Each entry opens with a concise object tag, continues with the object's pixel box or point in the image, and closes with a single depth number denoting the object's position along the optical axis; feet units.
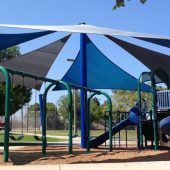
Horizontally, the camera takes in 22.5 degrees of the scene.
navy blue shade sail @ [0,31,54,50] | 41.73
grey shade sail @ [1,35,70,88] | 55.26
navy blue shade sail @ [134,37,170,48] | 36.33
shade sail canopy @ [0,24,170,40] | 34.37
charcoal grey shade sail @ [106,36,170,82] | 51.21
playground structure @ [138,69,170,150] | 44.19
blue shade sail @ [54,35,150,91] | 58.44
